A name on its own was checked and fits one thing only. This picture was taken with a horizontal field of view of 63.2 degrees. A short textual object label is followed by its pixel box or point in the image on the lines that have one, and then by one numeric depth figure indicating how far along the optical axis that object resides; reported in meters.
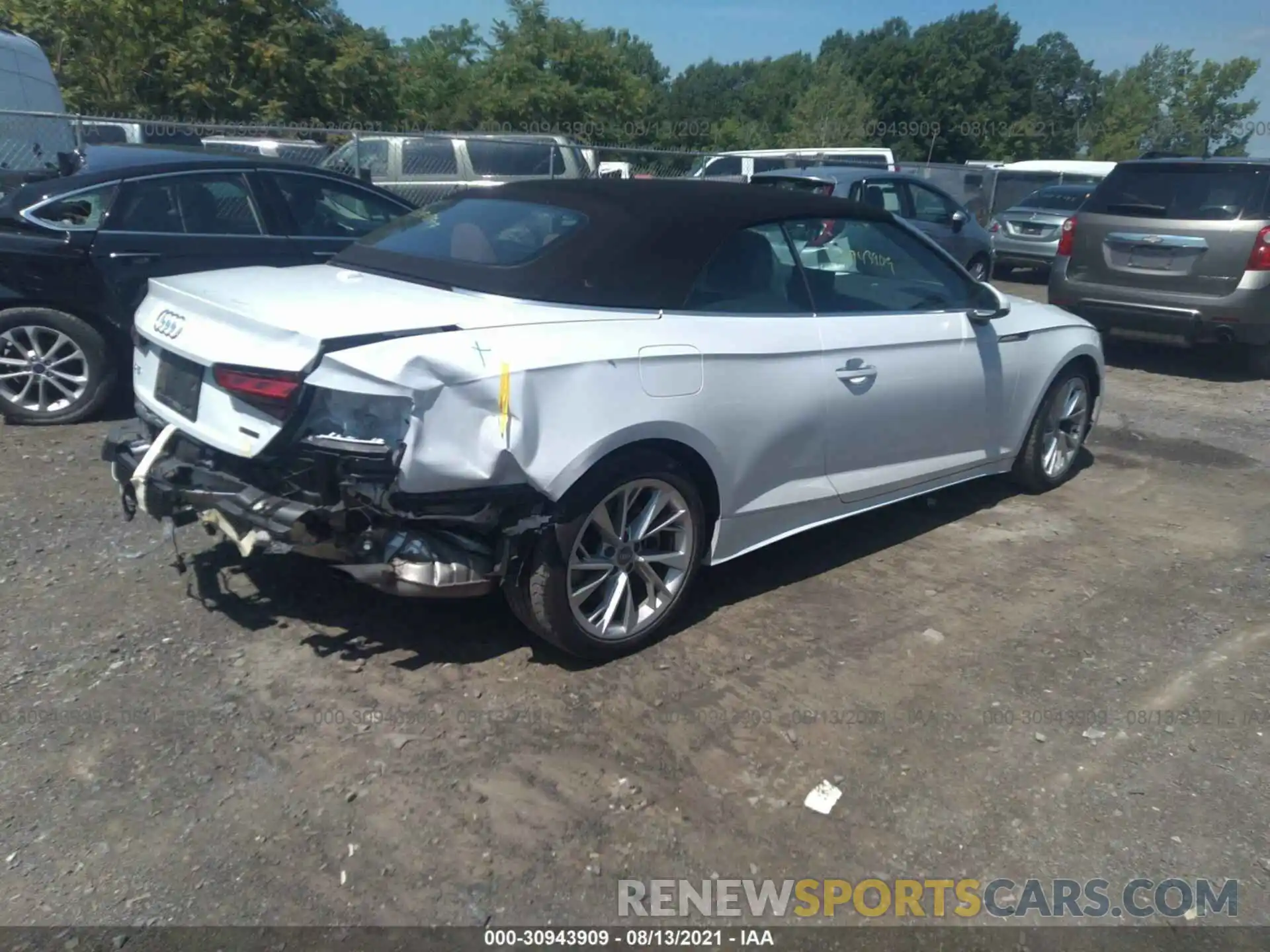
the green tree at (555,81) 37.62
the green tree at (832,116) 45.25
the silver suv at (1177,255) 8.41
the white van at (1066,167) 21.27
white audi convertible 3.18
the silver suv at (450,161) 13.10
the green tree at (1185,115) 55.94
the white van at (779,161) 17.86
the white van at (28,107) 11.14
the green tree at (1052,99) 62.78
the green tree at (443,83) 37.19
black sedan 6.11
